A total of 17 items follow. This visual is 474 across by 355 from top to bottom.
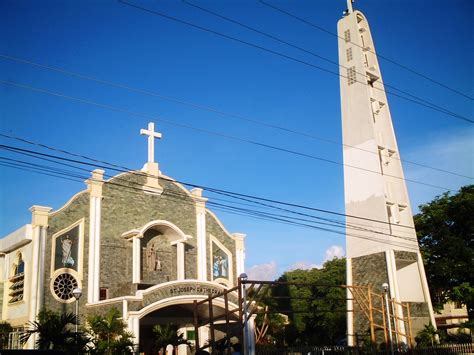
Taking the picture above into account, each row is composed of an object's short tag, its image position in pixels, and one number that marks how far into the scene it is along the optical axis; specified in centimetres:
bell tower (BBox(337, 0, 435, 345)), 3097
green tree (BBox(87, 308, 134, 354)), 2008
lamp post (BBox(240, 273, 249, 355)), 1717
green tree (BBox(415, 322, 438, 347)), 2828
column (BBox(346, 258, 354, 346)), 3092
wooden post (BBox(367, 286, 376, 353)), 2183
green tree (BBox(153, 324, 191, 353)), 2155
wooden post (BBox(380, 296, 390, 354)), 2284
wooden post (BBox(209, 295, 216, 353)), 1803
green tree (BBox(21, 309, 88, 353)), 1852
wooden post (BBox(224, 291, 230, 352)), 1776
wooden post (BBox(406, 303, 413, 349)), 2667
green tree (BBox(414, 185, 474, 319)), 3450
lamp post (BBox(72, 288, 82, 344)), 1989
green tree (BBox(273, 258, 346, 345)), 4059
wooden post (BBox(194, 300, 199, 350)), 1916
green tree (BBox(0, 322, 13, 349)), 2453
